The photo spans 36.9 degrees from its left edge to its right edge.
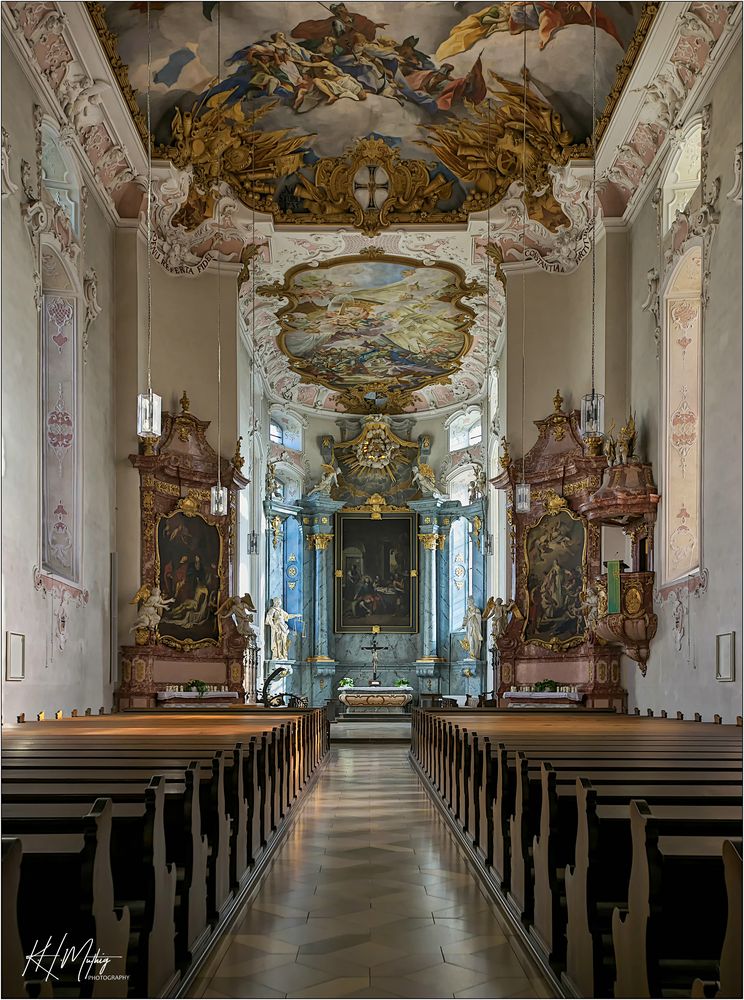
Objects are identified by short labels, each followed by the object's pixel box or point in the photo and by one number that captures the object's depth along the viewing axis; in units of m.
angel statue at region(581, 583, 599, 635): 15.50
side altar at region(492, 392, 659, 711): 16.78
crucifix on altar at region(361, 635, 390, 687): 28.43
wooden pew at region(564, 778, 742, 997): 3.96
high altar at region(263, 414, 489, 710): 29.22
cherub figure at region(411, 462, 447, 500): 30.16
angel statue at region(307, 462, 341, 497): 30.09
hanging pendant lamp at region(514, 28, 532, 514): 15.69
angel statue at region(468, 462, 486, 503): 27.71
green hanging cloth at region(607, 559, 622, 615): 14.57
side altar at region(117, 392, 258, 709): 17.28
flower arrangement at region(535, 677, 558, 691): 17.41
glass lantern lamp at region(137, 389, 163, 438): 11.34
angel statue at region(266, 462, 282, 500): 26.39
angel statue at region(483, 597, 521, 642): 18.55
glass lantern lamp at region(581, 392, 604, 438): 12.73
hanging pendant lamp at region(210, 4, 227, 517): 15.17
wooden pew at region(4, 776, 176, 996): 3.98
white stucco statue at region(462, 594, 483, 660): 27.41
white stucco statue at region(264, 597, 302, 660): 26.56
